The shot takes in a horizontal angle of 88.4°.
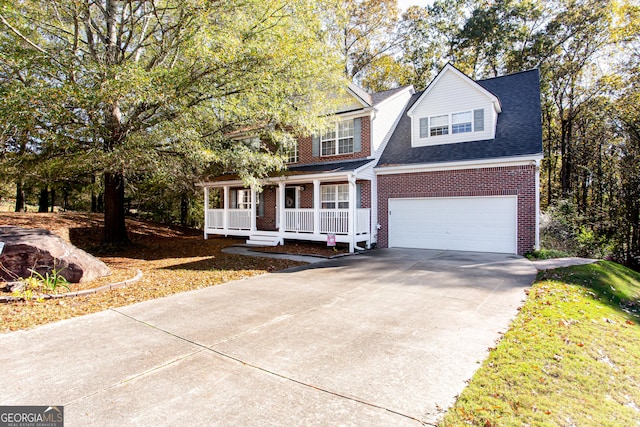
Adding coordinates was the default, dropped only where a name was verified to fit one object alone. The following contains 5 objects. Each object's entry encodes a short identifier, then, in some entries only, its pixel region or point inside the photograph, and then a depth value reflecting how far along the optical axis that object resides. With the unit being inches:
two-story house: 462.3
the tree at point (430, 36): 994.1
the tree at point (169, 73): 316.8
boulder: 265.6
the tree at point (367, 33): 972.6
